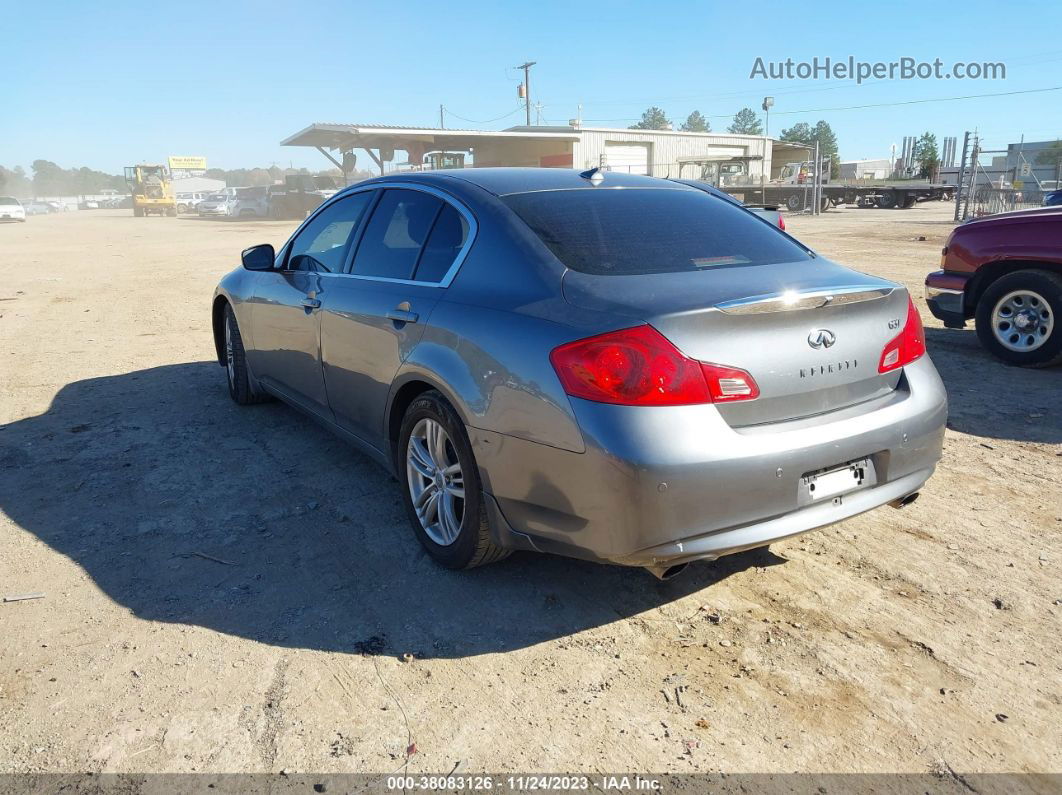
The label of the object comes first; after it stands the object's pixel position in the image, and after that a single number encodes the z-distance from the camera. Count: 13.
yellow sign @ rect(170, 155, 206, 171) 89.62
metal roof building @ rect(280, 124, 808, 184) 36.84
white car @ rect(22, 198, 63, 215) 78.80
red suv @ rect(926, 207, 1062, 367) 6.46
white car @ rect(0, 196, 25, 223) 44.94
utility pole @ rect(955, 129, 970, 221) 22.23
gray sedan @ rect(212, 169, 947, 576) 2.56
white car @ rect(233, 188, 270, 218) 45.25
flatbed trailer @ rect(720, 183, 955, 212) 36.95
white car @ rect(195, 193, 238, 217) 49.50
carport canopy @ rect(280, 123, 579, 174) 35.18
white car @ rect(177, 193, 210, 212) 60.28
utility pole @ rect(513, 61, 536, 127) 65.50
